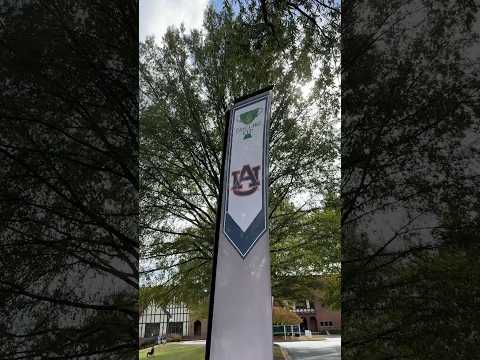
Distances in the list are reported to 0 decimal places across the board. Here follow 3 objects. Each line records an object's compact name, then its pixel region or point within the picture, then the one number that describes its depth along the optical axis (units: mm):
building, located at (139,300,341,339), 34531
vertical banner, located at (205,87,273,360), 3473
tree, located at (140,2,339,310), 9305
